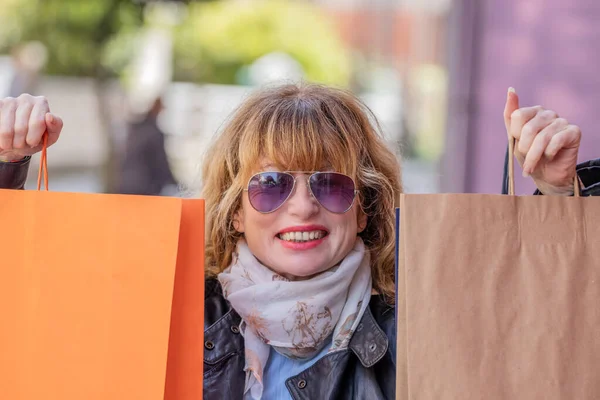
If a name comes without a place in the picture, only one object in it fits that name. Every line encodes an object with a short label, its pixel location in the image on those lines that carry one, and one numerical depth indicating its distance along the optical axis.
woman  2.32
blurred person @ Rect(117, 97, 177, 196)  8.41
